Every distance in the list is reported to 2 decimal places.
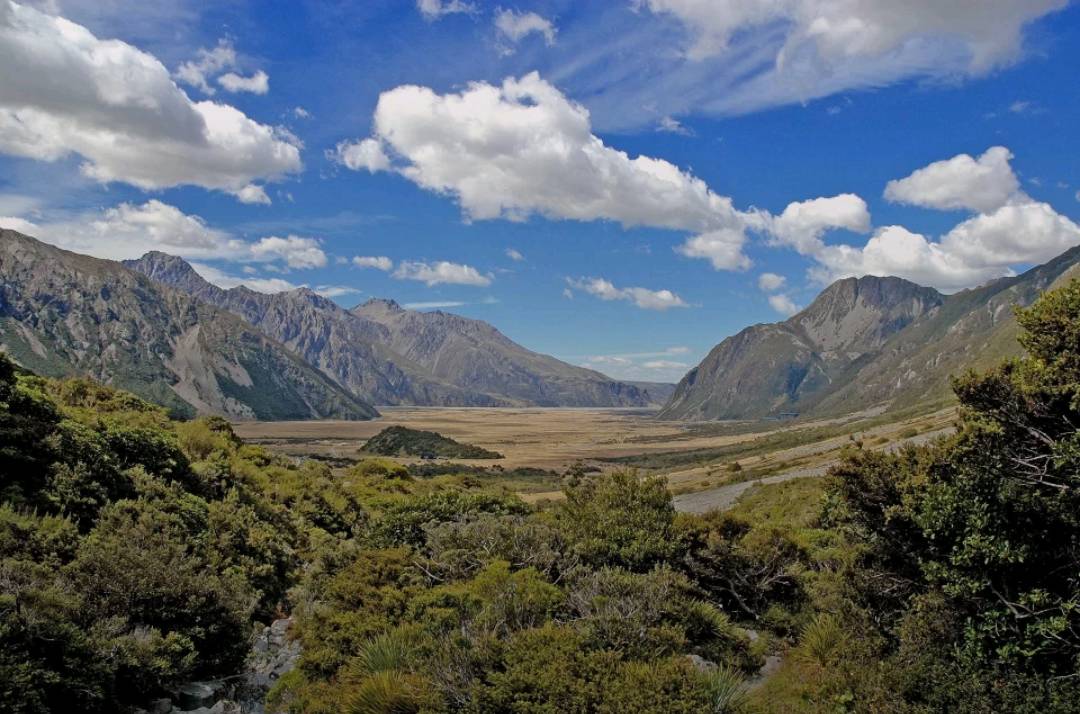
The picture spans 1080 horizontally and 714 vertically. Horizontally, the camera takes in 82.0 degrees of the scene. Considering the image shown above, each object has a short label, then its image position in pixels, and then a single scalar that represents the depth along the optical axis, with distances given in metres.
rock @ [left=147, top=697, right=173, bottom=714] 9.68
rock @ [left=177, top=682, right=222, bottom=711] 10.28
